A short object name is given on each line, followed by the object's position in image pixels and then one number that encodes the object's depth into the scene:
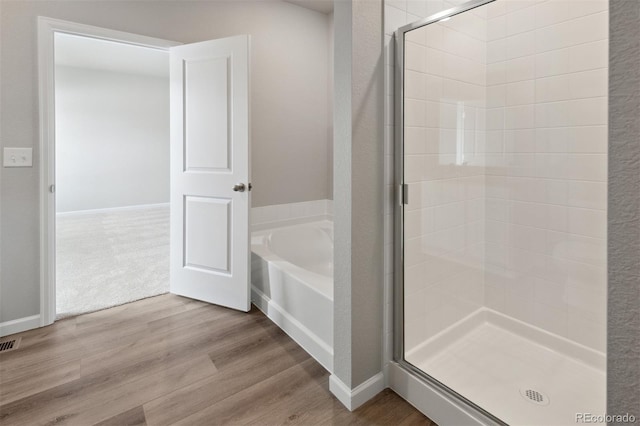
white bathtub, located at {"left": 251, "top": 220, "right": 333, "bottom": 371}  1.99
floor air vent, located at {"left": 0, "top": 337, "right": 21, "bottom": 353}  2.11
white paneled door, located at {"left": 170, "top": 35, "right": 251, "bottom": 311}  2.59
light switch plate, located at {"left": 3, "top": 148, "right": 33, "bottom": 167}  2.21
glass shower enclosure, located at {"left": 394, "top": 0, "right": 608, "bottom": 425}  1.67
